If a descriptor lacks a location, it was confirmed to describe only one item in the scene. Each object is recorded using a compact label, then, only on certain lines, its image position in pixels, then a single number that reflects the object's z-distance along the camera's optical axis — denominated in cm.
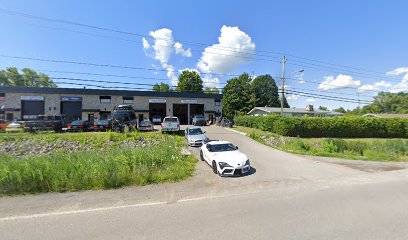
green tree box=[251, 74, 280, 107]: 6542
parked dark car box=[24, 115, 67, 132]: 2097
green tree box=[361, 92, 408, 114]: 7202
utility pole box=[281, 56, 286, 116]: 2897
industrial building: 3562
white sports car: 880
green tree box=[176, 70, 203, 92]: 6444
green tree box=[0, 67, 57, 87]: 5634
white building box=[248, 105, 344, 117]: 4693
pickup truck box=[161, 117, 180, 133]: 2202
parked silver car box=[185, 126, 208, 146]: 1620
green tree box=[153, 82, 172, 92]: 7194
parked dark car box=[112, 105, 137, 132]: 2173
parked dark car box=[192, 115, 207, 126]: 3386
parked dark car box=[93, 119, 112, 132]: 2334
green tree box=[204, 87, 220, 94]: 6853
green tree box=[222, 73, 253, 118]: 6116
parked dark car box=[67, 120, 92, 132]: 2322
